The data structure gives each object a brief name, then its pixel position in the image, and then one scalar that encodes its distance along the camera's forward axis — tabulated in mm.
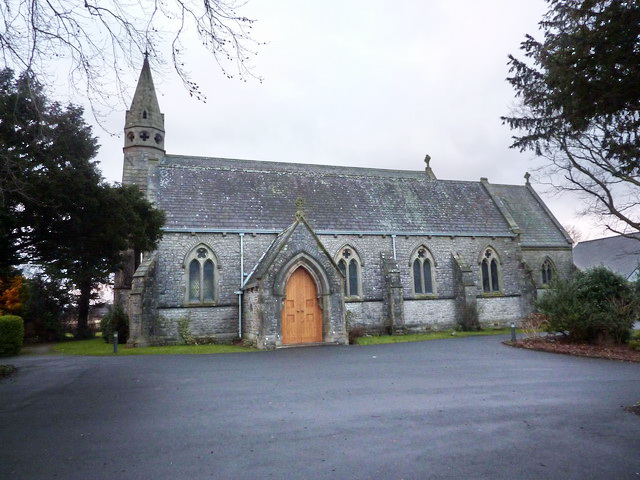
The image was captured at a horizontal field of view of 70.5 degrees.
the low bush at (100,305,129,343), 22891
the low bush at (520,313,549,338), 18469
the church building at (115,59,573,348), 19844
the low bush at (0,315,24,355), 19422
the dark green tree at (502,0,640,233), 6430
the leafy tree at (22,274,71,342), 30047
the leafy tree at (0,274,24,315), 28328
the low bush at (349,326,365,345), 20406
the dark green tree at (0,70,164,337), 11094
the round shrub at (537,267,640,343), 16188
